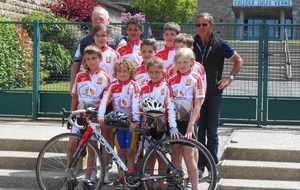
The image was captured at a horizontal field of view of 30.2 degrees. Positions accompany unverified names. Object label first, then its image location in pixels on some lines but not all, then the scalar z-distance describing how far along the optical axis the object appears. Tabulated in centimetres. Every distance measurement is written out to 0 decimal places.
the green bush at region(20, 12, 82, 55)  1014
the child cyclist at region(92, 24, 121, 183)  655
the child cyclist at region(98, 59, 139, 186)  628
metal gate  968
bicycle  600
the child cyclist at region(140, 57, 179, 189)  605
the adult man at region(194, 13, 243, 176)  680
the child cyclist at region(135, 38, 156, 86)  654
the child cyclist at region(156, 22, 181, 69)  677
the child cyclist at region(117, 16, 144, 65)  681
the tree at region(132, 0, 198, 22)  4256
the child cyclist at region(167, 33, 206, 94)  628
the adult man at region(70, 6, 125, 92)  696
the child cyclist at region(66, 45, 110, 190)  643
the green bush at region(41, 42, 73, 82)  1020
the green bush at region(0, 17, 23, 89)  1074
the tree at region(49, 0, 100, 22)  1990
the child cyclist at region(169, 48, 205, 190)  610
